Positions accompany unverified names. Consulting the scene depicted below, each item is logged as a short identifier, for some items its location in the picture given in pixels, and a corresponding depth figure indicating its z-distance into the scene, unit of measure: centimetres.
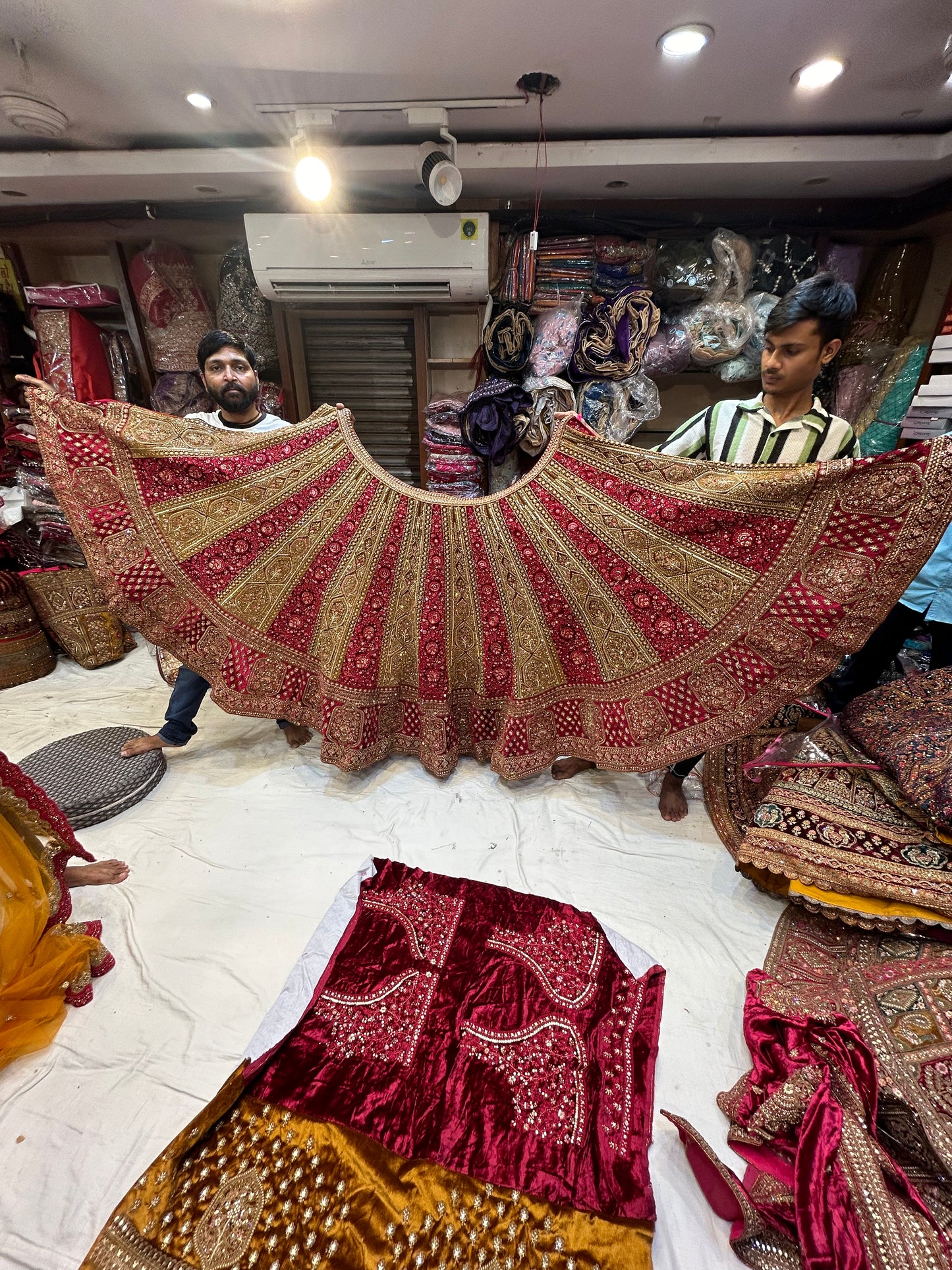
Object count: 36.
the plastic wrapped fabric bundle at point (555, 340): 264
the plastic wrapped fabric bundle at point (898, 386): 247
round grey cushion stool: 167
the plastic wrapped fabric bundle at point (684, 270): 258
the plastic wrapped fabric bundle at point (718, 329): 255
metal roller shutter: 299
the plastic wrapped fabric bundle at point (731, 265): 251
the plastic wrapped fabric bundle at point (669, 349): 263
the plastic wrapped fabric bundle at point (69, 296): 288
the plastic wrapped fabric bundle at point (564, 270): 265
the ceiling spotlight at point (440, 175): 204
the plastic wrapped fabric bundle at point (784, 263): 252
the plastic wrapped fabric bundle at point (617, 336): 262
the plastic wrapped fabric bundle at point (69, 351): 291
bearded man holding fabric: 185
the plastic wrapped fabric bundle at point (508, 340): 267
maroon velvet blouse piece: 96
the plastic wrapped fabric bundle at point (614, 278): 266
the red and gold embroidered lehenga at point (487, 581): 133
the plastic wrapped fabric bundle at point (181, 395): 301
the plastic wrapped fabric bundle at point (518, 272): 261
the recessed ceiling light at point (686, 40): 152
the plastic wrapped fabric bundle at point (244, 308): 282
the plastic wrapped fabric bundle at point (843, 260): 258
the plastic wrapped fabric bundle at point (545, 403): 269
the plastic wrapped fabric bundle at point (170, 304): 285
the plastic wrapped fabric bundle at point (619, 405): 270
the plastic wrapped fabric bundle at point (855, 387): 264
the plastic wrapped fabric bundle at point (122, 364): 305
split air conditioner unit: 247
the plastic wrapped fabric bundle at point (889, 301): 256
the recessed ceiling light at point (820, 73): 166
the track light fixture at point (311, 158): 199
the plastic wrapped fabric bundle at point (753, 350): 255
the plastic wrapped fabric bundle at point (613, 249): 262
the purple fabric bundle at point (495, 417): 271
